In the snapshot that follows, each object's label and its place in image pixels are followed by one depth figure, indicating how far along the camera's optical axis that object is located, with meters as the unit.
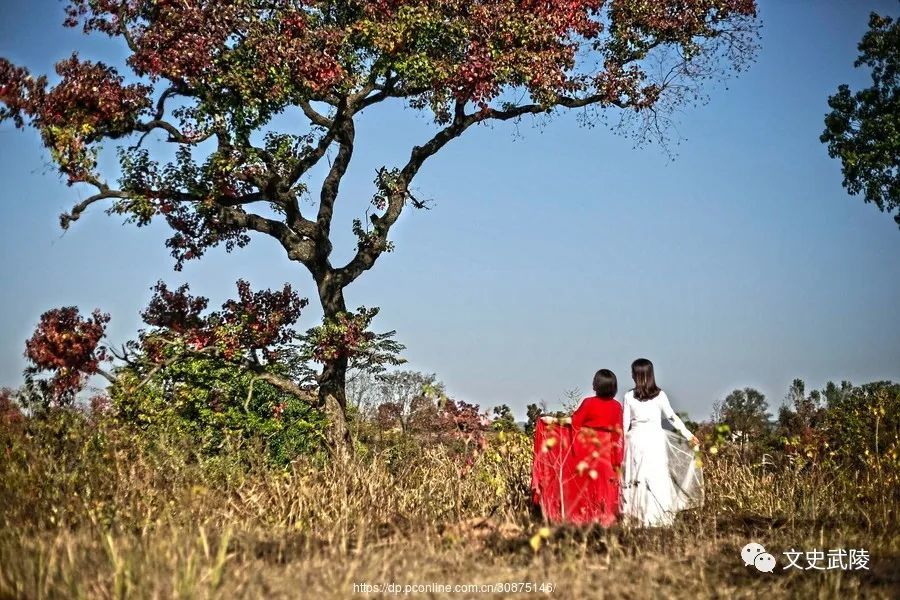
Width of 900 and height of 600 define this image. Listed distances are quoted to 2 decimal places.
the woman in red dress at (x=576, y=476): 8.40
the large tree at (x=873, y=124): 21.88
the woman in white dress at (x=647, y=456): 8.69
